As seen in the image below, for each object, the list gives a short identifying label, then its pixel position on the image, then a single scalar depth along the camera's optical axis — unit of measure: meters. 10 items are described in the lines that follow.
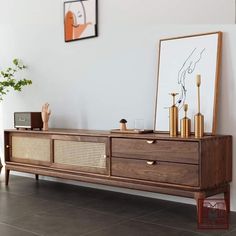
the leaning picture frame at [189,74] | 3.52
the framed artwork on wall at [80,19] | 4.50
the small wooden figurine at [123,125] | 3.90
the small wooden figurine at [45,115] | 4.65
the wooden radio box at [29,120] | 4.71
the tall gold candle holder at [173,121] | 3.46
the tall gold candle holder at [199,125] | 3.28
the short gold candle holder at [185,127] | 3.36
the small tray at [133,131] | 3.72
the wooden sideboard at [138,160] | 3.24
